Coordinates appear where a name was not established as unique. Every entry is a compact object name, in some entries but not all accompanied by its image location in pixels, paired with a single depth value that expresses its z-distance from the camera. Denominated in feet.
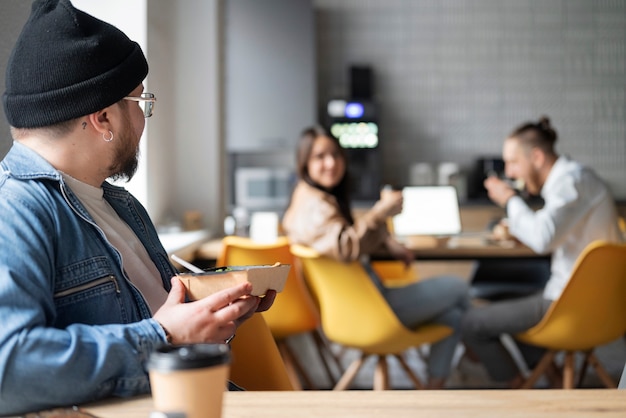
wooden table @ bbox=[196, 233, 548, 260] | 11.99
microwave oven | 23.39
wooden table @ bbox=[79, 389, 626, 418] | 3.28
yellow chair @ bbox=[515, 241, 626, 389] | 9.96
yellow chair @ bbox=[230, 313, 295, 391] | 5.25
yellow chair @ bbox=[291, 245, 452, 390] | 10.43
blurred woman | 10.69
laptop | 14.32
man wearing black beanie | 3.40
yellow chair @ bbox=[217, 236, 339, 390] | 10.71
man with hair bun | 11.14
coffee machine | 23.98
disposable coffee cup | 2.42
